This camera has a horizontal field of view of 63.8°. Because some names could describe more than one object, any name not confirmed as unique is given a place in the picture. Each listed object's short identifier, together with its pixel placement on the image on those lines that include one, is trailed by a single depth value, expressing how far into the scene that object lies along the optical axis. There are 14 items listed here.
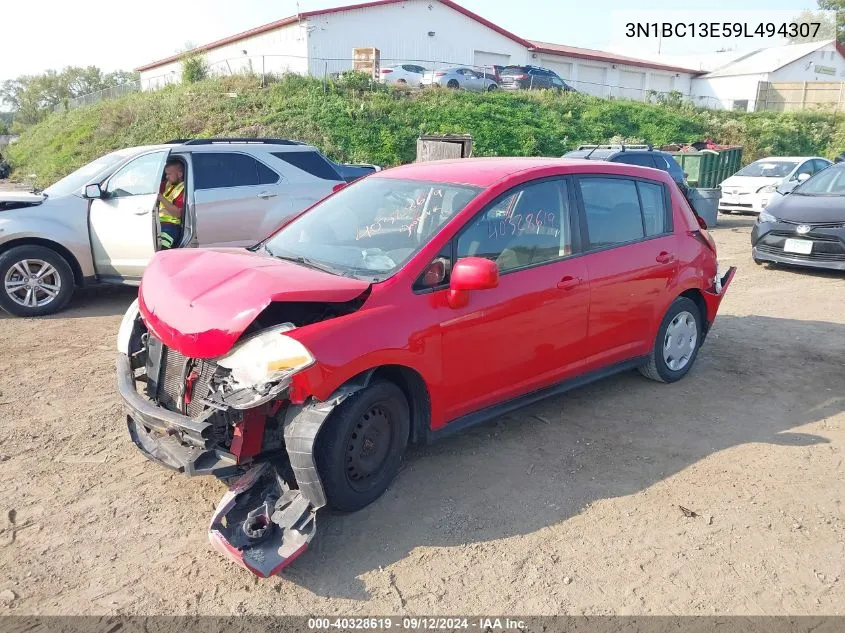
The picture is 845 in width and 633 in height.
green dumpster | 18.94
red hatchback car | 3.24
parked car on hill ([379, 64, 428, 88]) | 29.05
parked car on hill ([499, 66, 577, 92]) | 30.98
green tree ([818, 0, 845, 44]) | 71.81
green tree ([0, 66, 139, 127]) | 57.78
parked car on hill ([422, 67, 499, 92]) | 28.56
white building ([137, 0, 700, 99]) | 33.16
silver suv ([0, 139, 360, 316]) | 7.18
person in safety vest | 7.39
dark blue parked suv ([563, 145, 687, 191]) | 13.71
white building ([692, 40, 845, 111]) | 47.03
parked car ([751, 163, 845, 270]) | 9.36
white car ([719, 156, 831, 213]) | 15.98
